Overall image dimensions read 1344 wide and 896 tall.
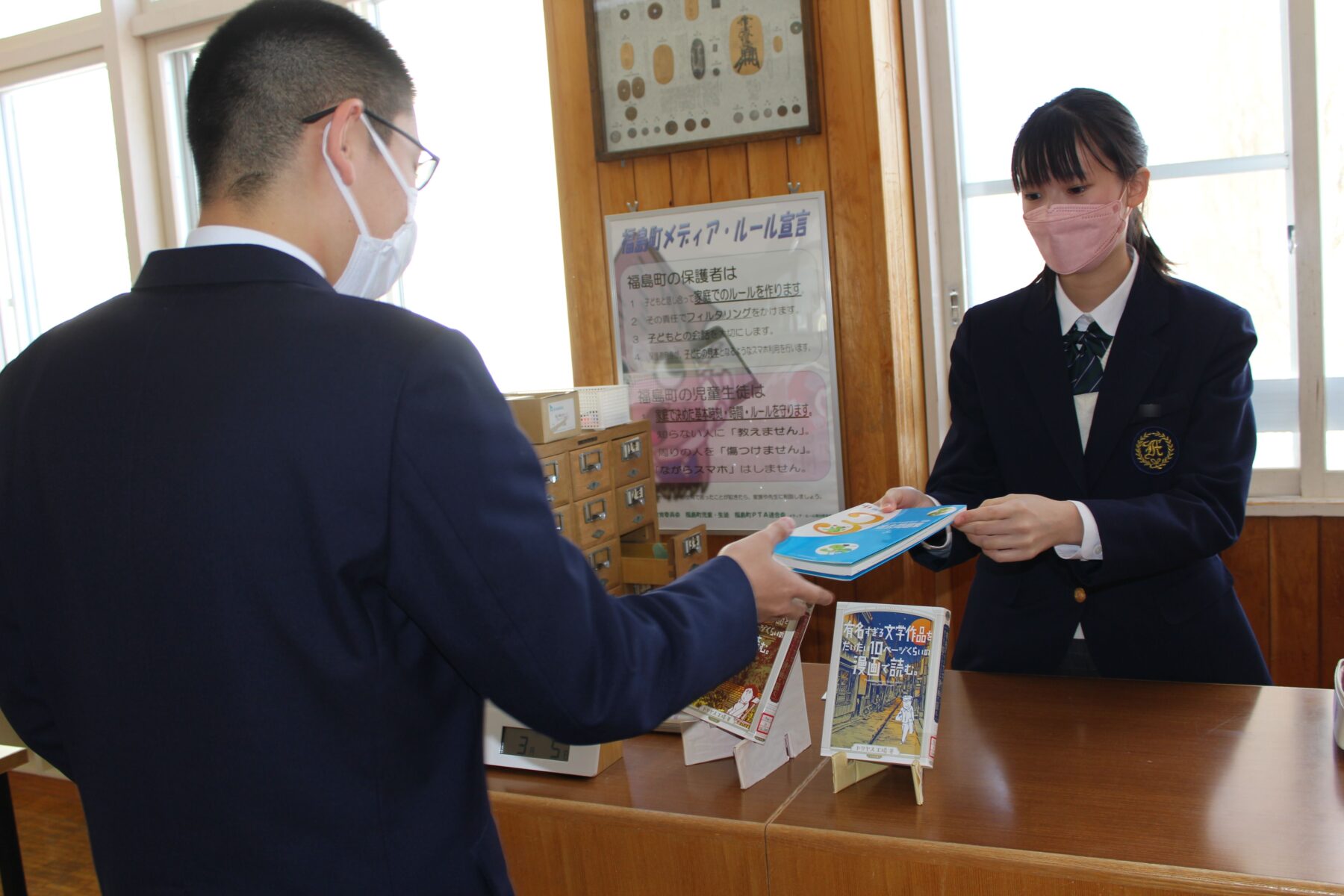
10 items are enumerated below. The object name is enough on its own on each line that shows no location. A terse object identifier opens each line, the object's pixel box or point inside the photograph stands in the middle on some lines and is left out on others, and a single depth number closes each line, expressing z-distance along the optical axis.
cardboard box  2.53
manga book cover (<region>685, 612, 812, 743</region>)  1.54
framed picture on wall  2.95
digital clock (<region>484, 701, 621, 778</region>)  1.67
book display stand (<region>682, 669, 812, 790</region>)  1.56
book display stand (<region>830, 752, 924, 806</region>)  1.49
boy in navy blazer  0.89
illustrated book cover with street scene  1.48
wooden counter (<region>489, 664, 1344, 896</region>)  1.26
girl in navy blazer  1.77
